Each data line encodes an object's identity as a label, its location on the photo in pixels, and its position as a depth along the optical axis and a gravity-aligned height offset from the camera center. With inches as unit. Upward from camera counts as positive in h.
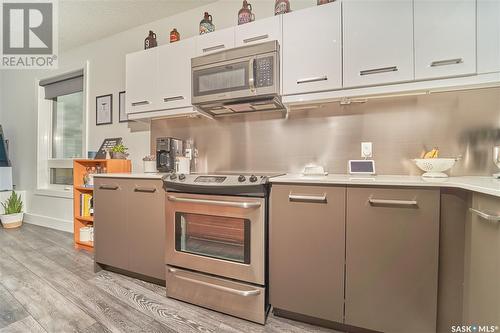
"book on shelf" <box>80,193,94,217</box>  104.2 -19.7
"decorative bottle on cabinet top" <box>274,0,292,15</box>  66.5 +47.0
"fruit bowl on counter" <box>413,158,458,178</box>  51.8 -0.2
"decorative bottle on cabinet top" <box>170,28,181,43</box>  83.3 +47.4
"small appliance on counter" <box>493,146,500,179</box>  51.0 +2.0
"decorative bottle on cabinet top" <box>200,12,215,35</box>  76.7 +47.2
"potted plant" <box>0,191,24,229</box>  131.6 -30.2
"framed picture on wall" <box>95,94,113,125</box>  110.9 +27.0
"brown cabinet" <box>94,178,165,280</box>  67.8 -19.9
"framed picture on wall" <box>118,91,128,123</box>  106.4 +26.7
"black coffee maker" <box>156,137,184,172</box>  80.2 +3.0
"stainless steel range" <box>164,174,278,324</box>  54.2 -20.9
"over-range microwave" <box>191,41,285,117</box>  62.2 +25.0
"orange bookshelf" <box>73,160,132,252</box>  99.4 -11.5
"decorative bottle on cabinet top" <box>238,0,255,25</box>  70.9 +47.1
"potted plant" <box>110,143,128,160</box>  98.1 +4.8
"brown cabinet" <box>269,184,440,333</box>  44.6 -19.7
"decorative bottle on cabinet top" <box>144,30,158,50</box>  87.7 +47.9
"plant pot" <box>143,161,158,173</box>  86.3 -1.1
